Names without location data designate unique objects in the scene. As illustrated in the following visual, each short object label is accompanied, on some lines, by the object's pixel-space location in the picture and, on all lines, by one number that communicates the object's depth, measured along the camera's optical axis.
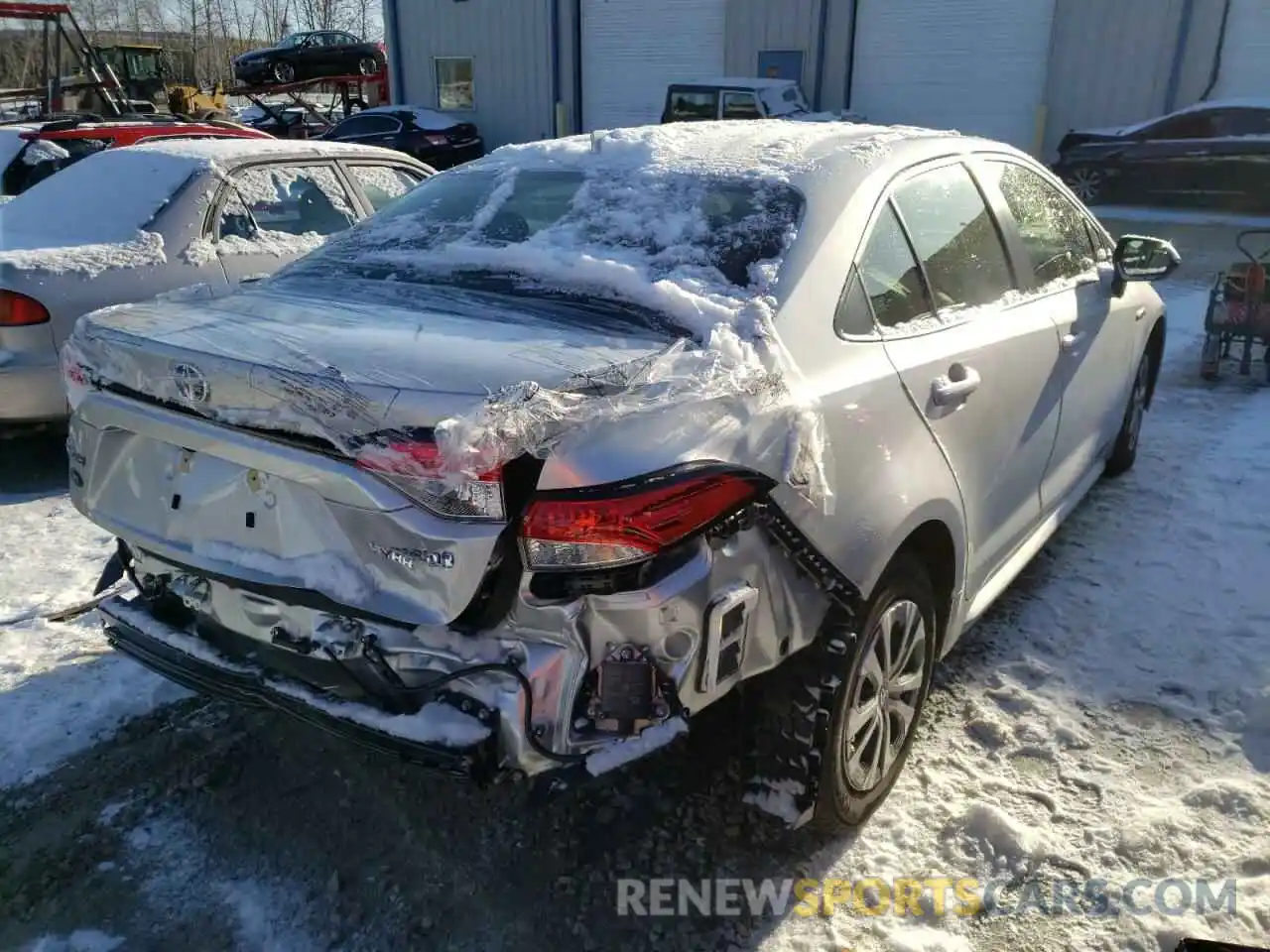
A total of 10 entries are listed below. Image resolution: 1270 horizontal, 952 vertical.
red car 9.28
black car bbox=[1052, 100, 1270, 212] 12.45
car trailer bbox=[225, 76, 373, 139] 27.62
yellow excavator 21.48
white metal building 15.58
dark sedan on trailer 27.88
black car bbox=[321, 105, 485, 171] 19.84
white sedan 4.70
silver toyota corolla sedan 1.93
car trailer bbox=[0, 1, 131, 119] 12.69
